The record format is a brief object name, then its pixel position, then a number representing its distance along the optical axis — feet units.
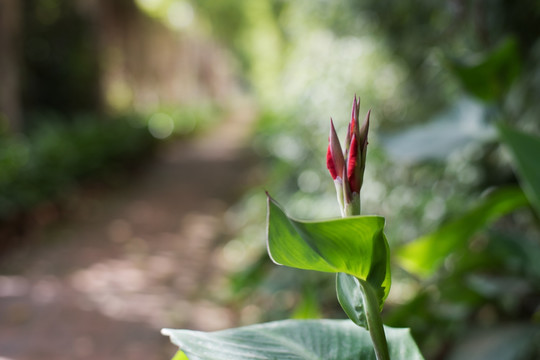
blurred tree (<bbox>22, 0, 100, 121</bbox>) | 31.09
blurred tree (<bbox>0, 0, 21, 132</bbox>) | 21.83
